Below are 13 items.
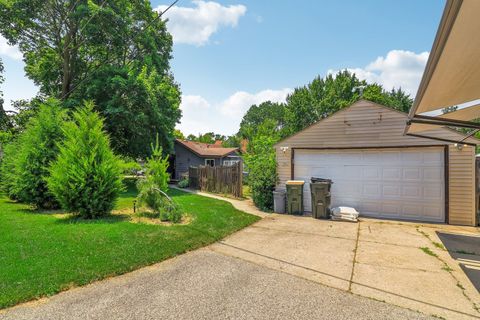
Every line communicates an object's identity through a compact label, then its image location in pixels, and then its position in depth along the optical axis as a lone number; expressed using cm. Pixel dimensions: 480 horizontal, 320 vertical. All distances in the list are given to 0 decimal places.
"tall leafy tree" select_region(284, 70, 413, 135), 2633
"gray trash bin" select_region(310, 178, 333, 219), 830
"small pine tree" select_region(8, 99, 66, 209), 802
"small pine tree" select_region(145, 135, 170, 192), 786
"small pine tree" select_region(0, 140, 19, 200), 871
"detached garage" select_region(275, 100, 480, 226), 733
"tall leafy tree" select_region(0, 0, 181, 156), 1517
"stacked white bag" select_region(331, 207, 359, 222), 789
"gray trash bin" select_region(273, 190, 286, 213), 930
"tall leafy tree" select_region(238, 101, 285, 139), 5421
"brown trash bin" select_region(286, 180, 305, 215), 895
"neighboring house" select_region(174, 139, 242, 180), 2334
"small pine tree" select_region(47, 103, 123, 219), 653
